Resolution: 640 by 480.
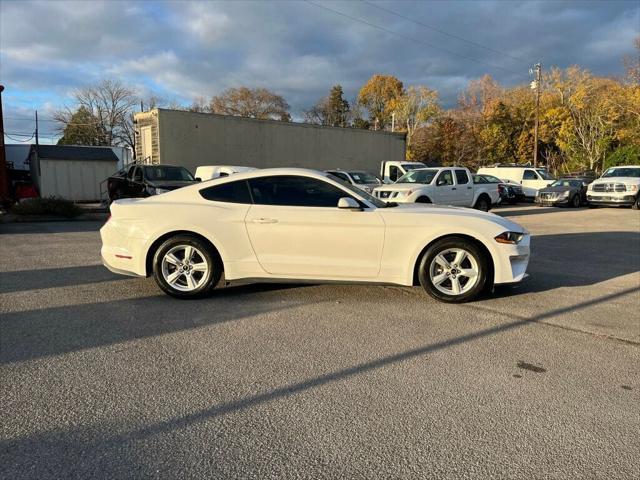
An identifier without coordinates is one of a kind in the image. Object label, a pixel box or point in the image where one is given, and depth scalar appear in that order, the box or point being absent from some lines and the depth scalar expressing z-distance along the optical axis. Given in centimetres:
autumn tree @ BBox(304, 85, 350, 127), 8394
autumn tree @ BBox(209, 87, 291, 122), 7275
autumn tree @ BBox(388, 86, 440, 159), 5531
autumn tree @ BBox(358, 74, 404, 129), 7109
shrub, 1455
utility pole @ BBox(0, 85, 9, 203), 1480
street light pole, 3772
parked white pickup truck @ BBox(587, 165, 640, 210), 2000
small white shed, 2675
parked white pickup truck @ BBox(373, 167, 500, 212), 1467
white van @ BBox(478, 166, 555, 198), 2598
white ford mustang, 540
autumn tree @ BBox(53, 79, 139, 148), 5912
